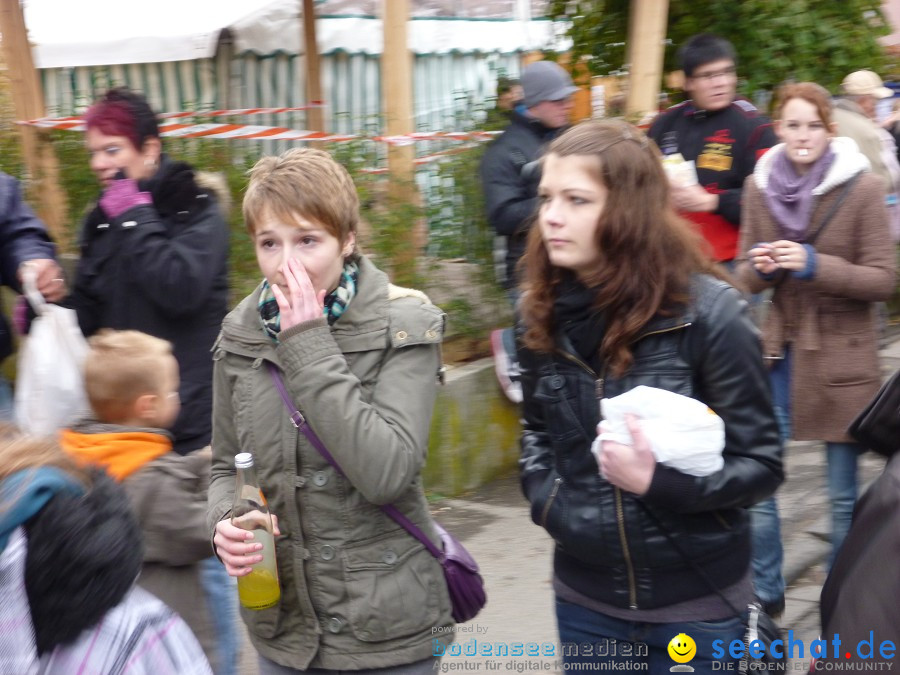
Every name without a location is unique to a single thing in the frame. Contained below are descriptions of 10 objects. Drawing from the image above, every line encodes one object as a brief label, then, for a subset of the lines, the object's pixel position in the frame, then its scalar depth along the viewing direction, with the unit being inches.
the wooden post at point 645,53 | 286.5
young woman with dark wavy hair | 102.4
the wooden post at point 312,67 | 380.8
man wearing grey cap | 230.2
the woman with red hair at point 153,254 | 152.6
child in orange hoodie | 117.9
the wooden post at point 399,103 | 251.1
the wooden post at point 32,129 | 280.5
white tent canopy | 417.4
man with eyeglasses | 218.5
